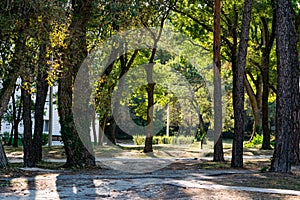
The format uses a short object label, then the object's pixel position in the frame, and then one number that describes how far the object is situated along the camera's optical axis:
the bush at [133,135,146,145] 40.94
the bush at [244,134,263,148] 34.28
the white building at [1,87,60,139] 49.46
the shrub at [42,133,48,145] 40.22
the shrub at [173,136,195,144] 39.69
